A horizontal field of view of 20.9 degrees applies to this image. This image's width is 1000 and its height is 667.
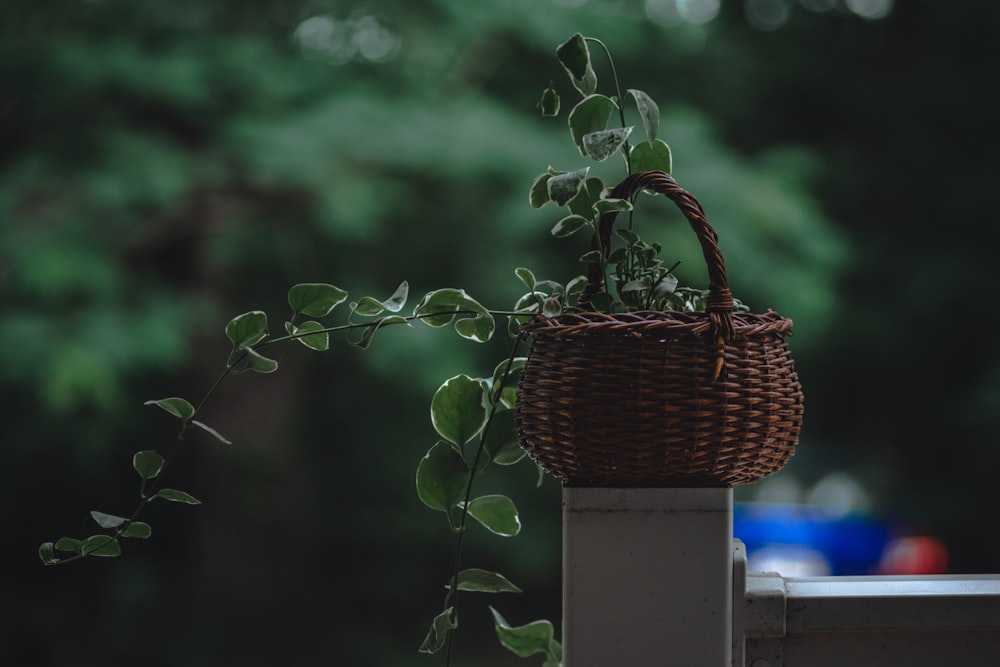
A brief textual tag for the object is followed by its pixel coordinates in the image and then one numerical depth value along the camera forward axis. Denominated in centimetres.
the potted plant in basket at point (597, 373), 173
